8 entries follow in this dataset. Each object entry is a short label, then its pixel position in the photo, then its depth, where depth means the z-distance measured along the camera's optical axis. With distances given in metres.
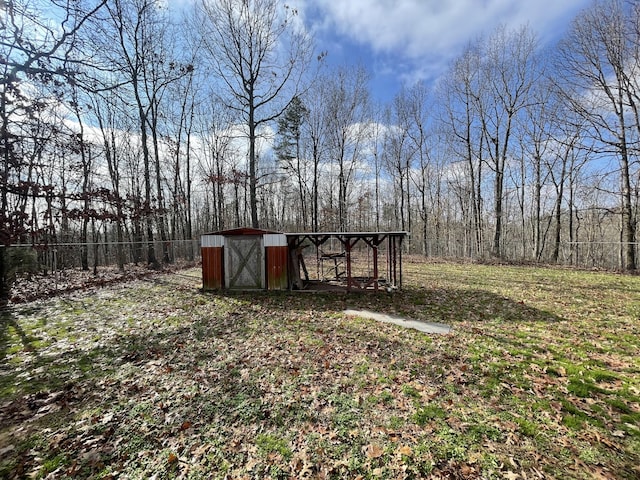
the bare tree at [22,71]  5.59
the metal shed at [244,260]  10.95
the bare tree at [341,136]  24.38
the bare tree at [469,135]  20.31
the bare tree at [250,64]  14.54
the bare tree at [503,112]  18.41
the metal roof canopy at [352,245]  9.49
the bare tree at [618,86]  13.28
